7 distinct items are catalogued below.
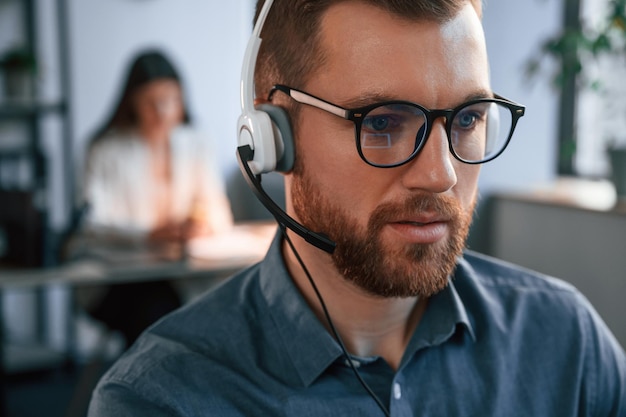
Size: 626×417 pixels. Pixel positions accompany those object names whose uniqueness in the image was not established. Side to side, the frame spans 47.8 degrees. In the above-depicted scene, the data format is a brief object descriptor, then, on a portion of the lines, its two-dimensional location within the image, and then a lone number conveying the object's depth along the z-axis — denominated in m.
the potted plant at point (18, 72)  3.10
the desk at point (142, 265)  2.25
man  0.84
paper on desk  2.48
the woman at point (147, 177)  2.59
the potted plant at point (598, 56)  1.91
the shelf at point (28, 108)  3.09
